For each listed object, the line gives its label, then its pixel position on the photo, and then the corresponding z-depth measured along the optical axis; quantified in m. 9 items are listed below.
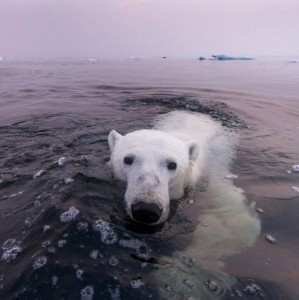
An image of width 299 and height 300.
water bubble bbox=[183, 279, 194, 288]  2.03
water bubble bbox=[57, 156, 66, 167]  3.90
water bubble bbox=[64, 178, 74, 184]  3.33
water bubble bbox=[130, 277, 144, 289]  1.97
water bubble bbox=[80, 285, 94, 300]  1.89
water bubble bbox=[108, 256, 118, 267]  2.15
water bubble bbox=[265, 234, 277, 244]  2.53
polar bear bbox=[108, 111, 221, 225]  2.41
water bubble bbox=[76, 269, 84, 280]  2.00
